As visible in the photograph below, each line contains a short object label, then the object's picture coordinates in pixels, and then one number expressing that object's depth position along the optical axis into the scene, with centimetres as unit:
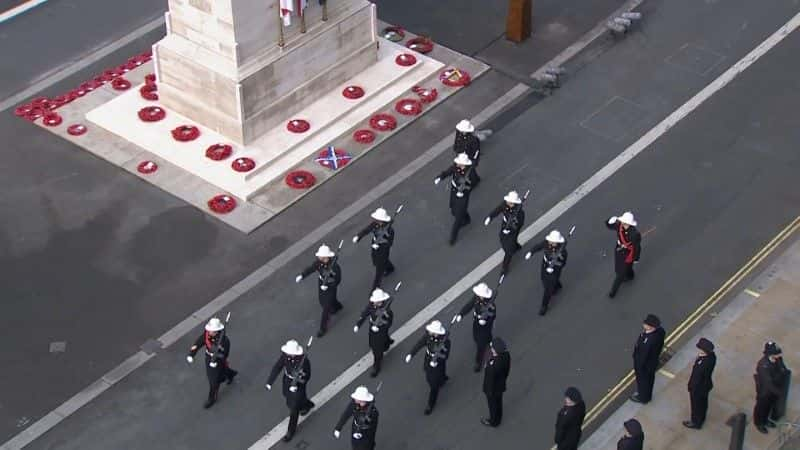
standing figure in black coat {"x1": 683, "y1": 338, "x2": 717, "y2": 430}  2197
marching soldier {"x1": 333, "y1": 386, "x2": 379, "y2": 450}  2130
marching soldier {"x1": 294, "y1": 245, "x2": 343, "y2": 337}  2433
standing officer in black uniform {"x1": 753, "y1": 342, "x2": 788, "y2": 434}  2181
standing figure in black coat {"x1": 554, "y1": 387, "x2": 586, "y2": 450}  2131
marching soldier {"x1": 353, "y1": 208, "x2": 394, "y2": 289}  2527
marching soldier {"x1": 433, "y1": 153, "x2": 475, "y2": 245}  2656
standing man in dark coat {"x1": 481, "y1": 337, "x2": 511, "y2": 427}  2208
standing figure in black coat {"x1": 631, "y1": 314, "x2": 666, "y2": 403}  2258
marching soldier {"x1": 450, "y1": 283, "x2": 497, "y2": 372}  2334
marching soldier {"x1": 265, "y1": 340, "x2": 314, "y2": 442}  2203
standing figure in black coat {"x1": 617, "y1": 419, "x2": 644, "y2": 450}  2068
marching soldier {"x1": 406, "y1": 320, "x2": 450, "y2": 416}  2259
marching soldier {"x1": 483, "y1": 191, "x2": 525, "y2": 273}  2559
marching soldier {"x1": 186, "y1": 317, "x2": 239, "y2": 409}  2294
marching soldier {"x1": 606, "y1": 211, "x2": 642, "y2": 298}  2491
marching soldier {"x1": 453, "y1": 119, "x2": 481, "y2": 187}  2761
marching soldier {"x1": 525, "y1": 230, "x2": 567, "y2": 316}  2473
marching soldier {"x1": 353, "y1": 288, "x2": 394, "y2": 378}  2316
